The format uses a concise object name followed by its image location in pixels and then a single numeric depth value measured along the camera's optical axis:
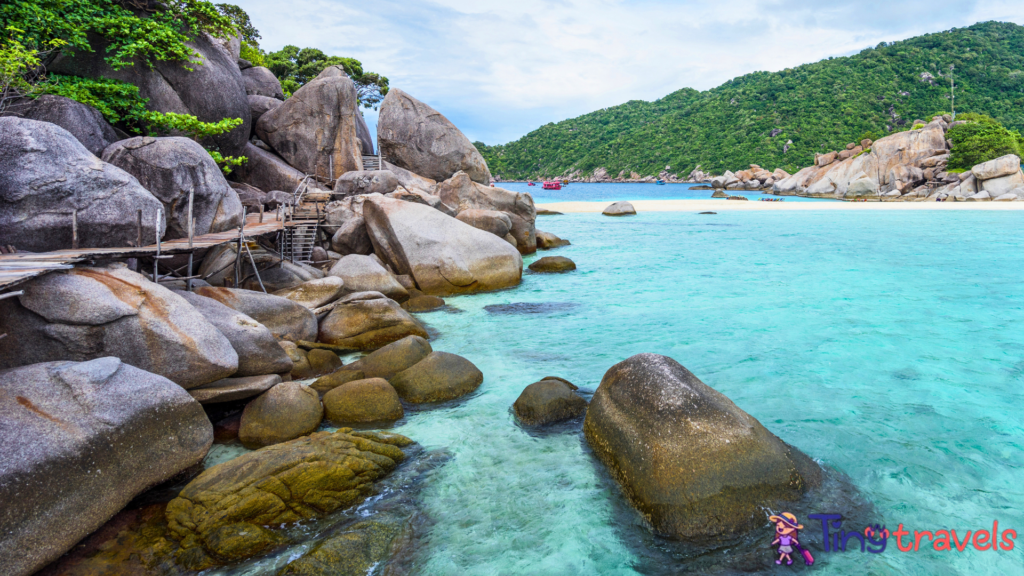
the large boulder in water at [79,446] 3.66
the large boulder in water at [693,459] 4.13
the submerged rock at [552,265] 15.91
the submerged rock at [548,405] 6.14
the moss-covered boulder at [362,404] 6.13
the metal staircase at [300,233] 13.83
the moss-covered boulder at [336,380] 6.84
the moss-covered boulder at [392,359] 7.18
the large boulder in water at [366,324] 8.65
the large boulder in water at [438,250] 12.41
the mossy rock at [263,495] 4.00
